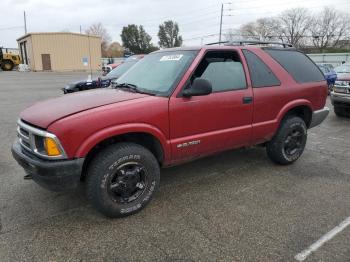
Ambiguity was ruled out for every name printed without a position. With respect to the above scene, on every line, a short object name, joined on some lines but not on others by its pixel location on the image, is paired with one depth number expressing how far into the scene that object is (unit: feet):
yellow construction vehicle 124.98
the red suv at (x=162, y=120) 9.84
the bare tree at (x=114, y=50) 254.68
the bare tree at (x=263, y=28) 243.89
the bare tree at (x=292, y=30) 230.68
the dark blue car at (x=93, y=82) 33.22
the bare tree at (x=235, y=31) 234.35
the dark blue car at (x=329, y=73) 51.67
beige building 126.00
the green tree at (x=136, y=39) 236.43
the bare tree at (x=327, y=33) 221.46
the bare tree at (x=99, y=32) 300.77
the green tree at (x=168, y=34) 269.23
